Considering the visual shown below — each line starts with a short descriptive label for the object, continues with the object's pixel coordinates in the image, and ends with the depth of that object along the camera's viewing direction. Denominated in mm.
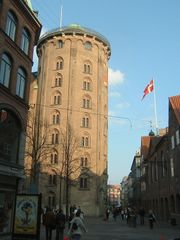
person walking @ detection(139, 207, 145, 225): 40400
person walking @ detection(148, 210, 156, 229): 32659
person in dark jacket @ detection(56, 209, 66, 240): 18953
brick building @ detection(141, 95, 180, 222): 38281
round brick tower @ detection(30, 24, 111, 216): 64062
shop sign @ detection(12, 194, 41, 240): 17531
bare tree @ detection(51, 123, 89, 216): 57500
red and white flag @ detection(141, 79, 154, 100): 42841
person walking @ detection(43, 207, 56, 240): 19234
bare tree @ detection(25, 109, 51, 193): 33406
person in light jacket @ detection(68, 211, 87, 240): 13648
